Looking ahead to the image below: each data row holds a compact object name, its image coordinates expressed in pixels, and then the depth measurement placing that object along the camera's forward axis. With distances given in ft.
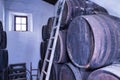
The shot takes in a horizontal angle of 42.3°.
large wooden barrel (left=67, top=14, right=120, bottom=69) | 4.93
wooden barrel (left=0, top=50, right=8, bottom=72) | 9.49
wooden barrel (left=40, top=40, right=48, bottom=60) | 10.82
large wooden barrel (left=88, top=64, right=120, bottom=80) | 4.11
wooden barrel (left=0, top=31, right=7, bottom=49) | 9.80
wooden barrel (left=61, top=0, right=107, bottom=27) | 7.26
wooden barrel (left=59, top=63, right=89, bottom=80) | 5.89
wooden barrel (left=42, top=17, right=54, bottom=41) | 10.41
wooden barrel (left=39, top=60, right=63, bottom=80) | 7.77
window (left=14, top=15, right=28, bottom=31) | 16.03
